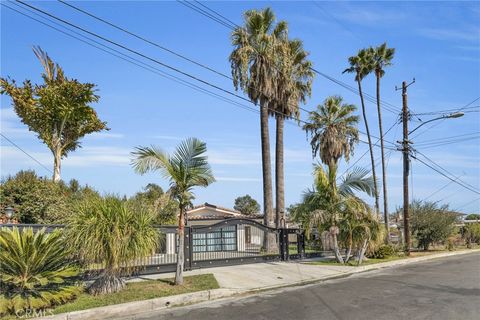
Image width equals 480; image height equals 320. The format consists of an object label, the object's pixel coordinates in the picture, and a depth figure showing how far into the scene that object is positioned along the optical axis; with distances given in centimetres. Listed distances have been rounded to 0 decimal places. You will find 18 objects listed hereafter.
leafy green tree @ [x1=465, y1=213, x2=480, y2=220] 8651
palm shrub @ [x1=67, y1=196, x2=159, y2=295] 996
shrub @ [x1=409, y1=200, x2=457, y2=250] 2995
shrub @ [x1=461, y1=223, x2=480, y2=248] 3898
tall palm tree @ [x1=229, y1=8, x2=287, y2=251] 2655
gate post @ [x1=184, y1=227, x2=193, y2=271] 1515
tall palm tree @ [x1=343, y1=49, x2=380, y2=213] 3516
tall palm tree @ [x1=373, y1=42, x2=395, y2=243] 3388
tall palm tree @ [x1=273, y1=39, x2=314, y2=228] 2731
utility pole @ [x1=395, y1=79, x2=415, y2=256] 2648
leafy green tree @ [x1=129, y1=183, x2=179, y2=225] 1133
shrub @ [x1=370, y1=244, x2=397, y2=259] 2182
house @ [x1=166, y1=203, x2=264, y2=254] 1553
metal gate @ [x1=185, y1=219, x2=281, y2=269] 1555
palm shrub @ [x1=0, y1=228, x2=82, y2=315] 874
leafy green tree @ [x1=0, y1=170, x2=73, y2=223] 2138
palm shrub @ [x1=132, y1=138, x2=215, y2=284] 1173
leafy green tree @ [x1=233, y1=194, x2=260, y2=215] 8876
